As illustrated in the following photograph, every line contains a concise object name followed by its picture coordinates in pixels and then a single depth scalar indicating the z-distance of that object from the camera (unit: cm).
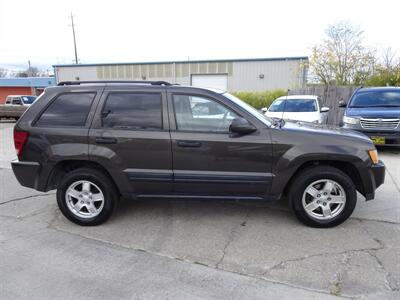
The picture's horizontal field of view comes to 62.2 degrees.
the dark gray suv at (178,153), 397
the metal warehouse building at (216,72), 3008
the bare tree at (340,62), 2403
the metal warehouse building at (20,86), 4888
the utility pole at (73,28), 4797
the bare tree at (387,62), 2439
